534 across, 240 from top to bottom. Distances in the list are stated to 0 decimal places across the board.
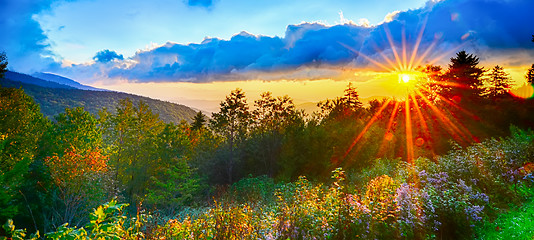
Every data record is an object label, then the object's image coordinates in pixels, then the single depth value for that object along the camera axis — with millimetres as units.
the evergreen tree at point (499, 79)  44438
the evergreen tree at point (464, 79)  36906
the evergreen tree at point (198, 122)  43541
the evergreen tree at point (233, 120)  28031
